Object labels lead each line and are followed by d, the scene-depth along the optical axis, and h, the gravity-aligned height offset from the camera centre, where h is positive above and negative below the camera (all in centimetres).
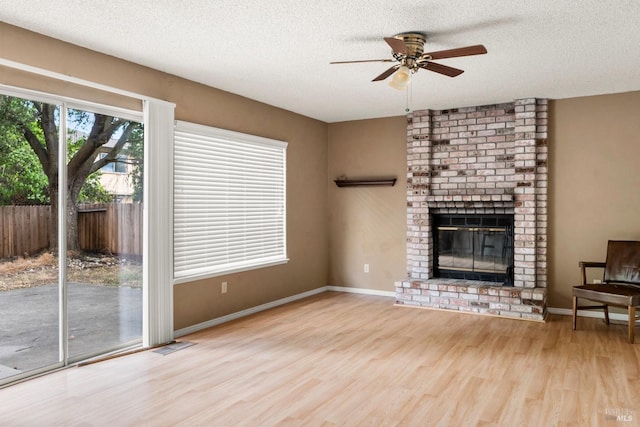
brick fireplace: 546 +19
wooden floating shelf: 646 +32
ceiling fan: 316 +104
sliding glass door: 328 -23
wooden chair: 439 -78
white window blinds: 457 +3
